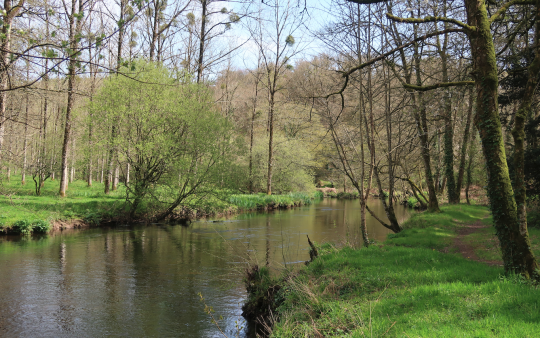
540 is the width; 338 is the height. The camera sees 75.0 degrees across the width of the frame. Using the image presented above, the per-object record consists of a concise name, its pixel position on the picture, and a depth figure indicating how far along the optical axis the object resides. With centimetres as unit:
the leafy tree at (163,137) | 1702
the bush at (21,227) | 1361
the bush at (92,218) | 1639
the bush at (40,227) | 1398
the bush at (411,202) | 2818
